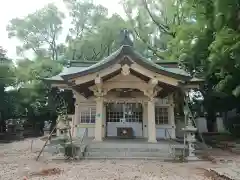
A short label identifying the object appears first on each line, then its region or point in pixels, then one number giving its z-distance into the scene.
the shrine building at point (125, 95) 8.33
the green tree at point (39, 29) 21.32
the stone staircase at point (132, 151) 7.00
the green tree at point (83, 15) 22.00
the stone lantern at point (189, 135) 6.90
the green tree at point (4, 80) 14.27
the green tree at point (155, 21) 15.97
